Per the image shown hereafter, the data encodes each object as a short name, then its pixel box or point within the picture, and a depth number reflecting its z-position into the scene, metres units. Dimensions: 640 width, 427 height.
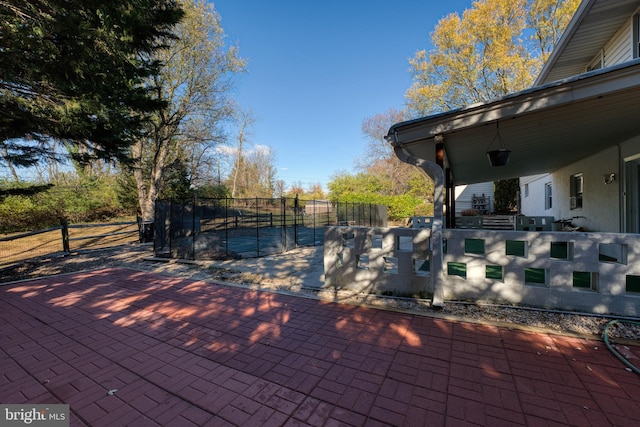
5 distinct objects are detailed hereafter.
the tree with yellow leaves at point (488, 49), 15.09
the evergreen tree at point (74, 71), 4.48
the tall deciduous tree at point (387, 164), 27.31
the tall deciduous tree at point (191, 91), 13.07
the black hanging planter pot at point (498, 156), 4.52
